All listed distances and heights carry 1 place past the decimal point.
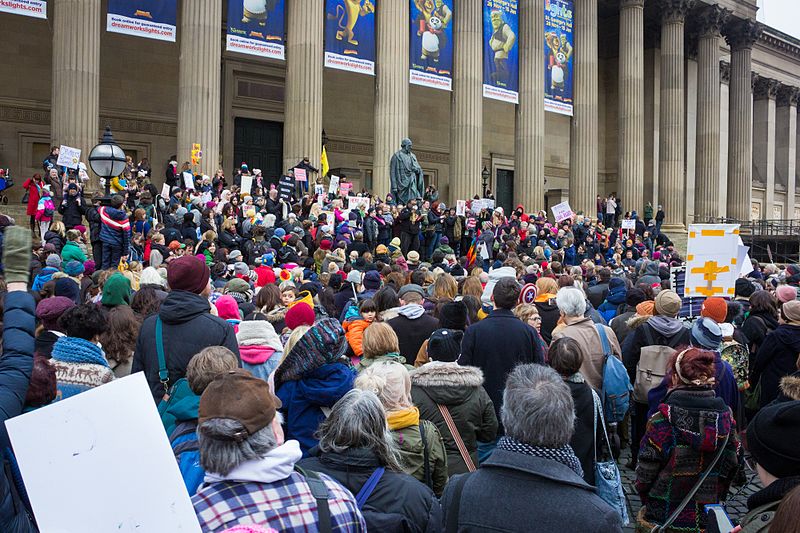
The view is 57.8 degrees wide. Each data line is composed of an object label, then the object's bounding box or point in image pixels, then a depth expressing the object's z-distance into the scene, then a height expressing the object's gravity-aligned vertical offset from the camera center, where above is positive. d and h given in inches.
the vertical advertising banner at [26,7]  717.3 +249.9
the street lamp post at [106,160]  523.5 +70.8
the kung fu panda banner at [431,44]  1007.6 +308.3
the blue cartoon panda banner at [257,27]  842.8 +275.1
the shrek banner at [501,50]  1083.3 +323.6
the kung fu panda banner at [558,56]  1176.2 +341.7
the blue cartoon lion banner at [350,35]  922.1 +292.7
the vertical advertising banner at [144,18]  772.0 +262.3
